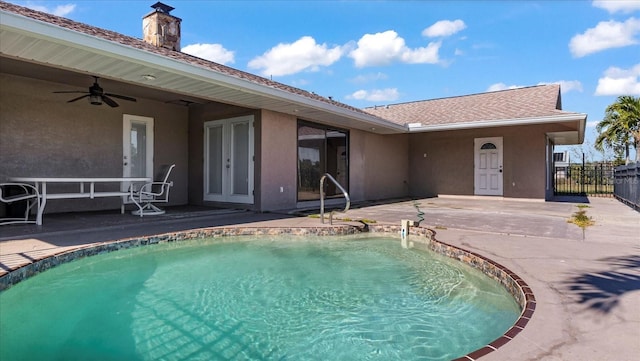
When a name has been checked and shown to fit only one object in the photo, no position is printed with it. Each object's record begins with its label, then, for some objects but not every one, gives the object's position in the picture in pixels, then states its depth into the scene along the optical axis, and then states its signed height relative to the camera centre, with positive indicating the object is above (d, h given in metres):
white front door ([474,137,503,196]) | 13.02 +0.49
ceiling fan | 6.88 +1.63
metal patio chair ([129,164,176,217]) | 7.29 -0.28
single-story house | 5.77 +1.32
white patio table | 5.56 -0.19
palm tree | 18.30 +2.92
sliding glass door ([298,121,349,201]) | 9.74 +0.65
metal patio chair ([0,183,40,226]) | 5.59 -0.25
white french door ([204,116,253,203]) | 8.73 +0.50
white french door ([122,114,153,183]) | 8.55 +0.83
